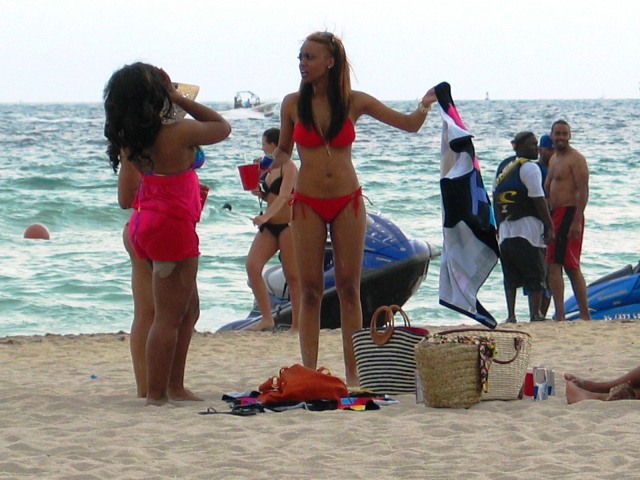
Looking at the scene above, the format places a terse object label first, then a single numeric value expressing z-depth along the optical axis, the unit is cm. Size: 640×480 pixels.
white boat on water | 13353
